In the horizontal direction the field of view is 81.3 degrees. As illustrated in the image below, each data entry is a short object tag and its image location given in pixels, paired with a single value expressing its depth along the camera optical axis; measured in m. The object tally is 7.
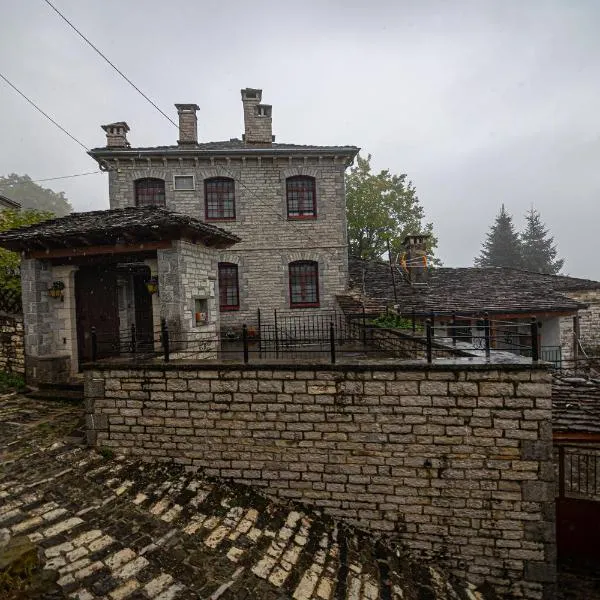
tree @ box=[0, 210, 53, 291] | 10.79
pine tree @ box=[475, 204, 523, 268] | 40.81
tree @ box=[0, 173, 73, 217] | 55.81
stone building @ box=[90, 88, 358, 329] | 13.36
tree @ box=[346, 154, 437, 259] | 20.23
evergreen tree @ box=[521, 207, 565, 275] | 39.84
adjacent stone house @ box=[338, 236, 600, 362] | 12.66
